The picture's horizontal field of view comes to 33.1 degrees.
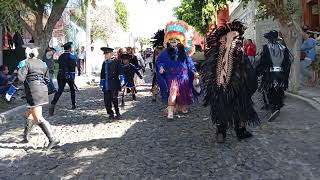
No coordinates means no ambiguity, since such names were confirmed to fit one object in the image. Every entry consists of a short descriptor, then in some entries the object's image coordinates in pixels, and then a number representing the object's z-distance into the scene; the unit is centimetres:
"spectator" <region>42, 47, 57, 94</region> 1650
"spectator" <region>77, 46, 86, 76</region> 2931
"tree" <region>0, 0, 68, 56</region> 1642
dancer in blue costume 1120
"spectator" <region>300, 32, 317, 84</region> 1622
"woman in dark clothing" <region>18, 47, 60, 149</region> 844
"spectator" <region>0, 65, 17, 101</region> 1448
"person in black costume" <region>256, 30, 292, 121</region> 1016
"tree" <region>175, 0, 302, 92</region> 1466
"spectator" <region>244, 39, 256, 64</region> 2212
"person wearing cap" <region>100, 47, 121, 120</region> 1120
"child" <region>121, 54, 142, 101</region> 1470
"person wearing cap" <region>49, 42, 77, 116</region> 1288
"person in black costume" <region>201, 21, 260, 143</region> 802
